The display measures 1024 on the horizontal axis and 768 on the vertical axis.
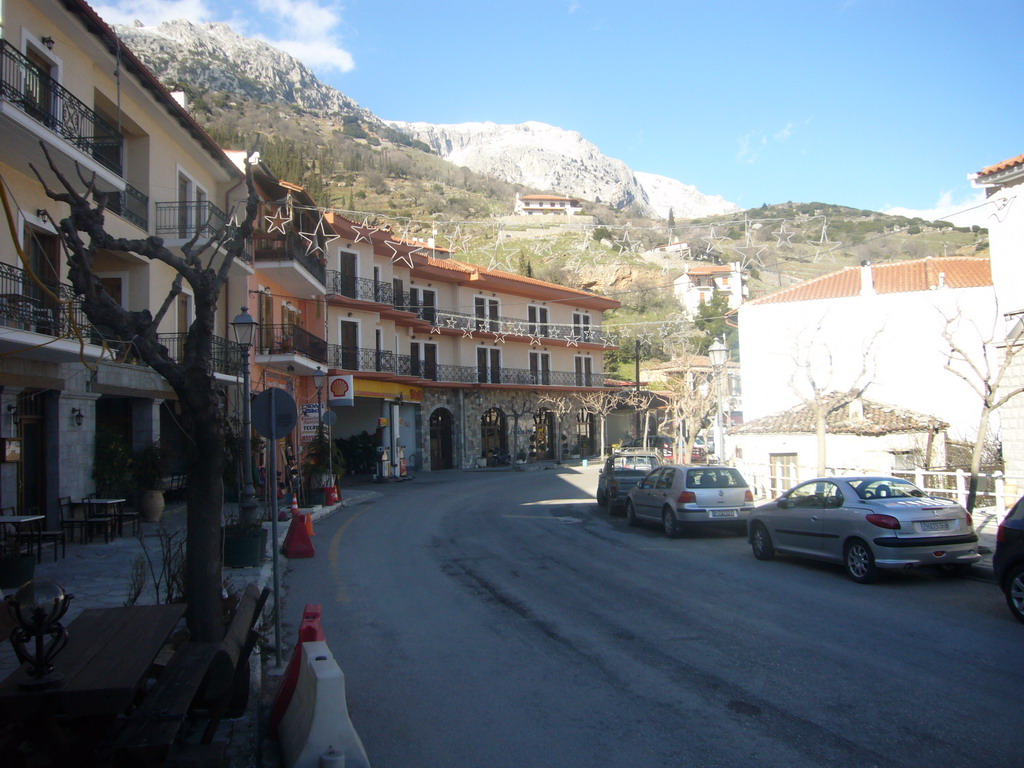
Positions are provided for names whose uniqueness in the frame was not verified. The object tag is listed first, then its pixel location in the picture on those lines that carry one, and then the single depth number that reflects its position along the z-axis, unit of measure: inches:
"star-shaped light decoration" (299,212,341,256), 1141.7
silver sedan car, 395.9
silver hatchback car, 596.4
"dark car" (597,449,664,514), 791.1
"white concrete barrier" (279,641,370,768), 177.5
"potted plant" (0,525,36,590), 378.0
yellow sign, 1443.2
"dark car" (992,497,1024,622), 313.3
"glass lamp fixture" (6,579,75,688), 151.8
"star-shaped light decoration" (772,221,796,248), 886.4
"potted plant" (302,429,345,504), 885.8
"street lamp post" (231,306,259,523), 591.8
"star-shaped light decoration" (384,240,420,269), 1414.7
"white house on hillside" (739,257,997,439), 1093.1
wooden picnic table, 146.8
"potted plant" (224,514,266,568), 463.8
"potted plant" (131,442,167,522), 720.3
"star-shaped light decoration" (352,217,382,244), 1331.2
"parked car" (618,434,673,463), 1817.2
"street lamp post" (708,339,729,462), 871.0
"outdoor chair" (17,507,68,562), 467.8
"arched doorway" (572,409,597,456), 2112.7
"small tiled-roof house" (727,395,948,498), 959.0
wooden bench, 147.9
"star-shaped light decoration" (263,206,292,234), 1079.0
